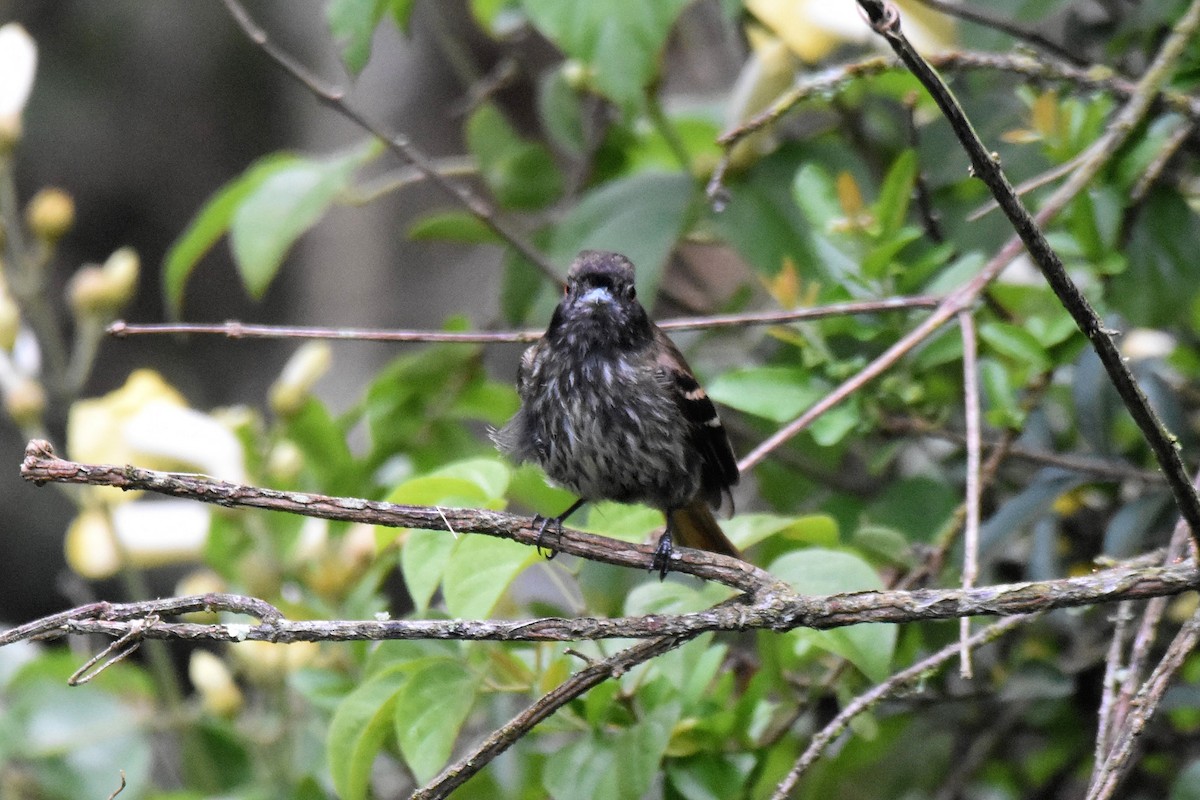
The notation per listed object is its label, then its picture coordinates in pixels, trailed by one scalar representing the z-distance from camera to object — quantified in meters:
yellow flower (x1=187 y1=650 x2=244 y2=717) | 6.97
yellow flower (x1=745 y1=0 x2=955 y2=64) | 6.59
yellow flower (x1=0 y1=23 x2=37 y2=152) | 6.95
